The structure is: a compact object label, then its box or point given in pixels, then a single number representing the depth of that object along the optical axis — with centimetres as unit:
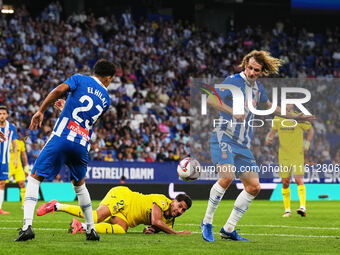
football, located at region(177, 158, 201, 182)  1211
